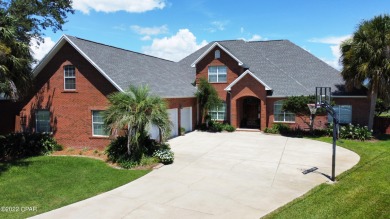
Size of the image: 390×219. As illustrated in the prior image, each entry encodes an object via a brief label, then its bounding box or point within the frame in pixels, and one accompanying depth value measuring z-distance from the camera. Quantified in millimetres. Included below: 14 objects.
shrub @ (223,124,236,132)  27094
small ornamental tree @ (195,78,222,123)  27297
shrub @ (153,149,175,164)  15383
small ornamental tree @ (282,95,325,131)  23688
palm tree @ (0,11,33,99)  15453
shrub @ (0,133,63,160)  18000
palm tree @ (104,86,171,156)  14984
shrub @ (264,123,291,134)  25719
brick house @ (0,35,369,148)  19859
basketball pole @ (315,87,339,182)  12281
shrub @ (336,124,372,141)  22245
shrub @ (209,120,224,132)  27328
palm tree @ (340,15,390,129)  21234
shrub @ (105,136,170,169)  15109
